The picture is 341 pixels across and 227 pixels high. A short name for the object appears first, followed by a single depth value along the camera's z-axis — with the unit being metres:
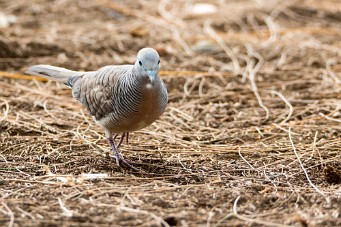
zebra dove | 8.84
